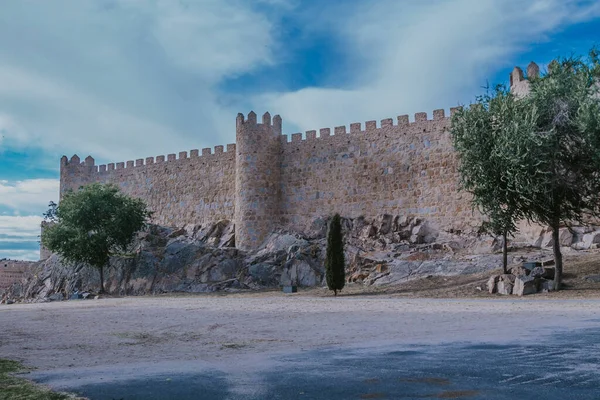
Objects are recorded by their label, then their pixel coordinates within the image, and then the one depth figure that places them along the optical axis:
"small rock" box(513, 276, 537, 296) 18.73
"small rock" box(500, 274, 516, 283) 19.22
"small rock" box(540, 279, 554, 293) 18.84
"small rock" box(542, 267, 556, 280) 20.02
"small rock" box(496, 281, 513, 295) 18.98
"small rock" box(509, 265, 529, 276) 20.10
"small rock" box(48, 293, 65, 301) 31.98
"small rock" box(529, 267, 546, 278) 19.70
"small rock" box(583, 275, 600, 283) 19.34
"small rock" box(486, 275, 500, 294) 19.39
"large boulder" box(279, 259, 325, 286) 28.45
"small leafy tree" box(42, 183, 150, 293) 32.03
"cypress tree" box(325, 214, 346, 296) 23.28
